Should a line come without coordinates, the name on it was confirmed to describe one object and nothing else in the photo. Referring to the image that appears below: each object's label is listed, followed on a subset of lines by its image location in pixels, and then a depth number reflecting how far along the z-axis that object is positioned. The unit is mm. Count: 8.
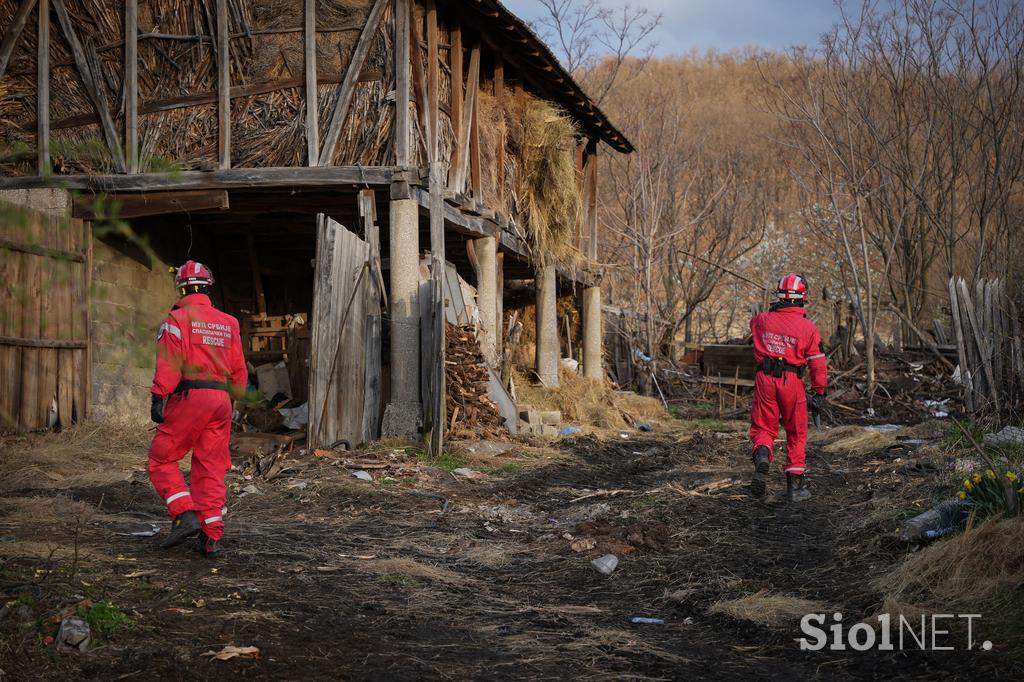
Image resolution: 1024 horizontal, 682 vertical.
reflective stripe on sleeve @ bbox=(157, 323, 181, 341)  6258
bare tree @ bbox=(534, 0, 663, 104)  32219
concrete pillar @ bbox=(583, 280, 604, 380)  21219
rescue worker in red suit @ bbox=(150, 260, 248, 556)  6152
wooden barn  11586
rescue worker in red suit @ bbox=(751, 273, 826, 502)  8617
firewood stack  11992
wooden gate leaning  11070
